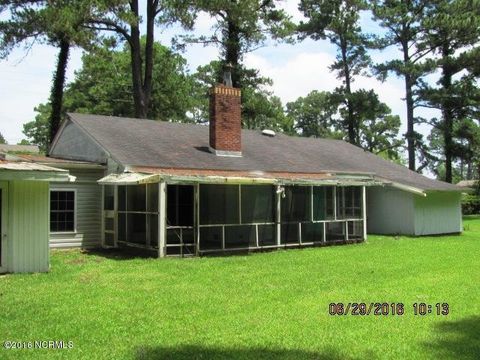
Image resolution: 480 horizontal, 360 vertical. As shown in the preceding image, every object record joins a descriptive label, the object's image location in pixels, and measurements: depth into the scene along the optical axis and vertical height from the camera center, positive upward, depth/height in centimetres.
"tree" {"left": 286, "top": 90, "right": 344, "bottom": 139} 7469 +1095
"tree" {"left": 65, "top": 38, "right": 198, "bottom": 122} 3953 +787
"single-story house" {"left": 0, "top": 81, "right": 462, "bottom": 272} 1543 +1
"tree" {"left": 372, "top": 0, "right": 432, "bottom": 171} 3922 +1156
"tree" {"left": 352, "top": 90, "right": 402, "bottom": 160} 5982 +621
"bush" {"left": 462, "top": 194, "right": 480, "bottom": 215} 4094 -123
